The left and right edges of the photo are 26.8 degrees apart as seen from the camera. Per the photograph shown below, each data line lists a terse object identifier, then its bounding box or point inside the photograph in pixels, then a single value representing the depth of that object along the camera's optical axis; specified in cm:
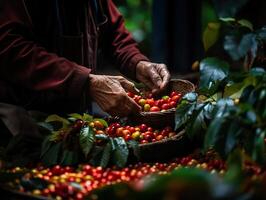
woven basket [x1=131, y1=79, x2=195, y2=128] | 259
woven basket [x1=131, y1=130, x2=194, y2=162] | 228
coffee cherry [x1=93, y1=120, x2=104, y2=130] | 253
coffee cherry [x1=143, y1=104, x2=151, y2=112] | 271
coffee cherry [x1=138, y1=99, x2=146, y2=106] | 274
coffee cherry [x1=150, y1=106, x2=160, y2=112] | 268
